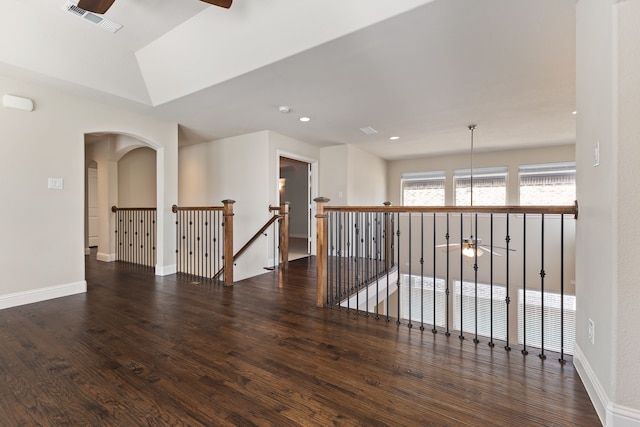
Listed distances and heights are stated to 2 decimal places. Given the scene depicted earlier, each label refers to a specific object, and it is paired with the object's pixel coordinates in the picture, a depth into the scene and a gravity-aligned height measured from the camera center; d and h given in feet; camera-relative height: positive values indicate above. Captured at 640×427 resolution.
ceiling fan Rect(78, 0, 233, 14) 6.73 +5.05
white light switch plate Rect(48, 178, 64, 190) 10.99 +1.13
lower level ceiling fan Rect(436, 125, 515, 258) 12.15 -1.71
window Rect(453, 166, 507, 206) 21.75 +1.98
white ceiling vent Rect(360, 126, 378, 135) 16.02 +4.71
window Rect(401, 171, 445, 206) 24.26 +2.05
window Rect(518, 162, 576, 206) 19.75 +1.95
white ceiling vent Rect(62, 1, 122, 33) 8.39 +6.06
